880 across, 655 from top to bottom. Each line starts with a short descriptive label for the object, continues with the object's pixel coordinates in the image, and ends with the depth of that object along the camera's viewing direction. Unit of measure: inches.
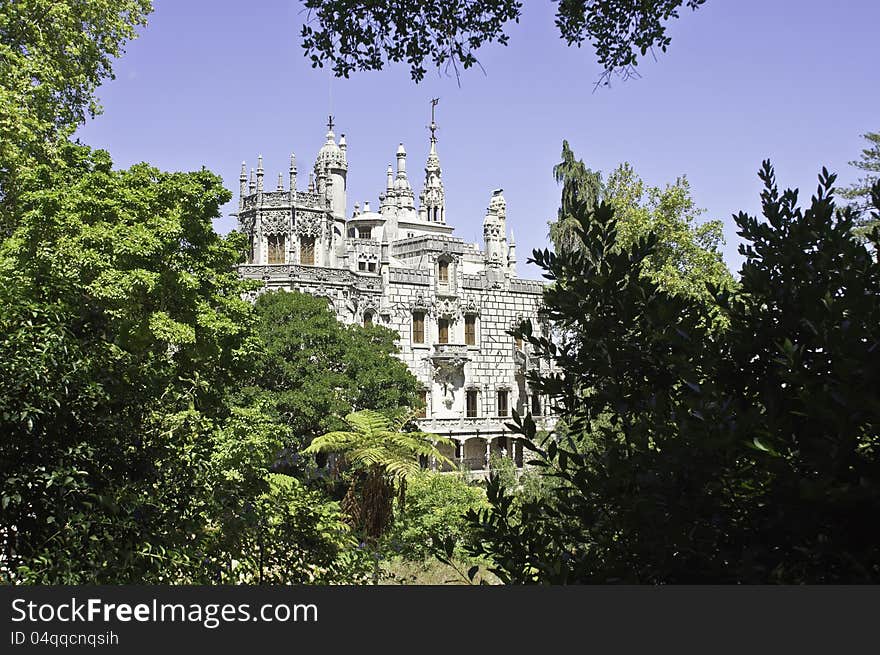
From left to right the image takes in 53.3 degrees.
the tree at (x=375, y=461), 613.0
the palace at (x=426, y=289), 1775.3
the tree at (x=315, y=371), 1366.9
